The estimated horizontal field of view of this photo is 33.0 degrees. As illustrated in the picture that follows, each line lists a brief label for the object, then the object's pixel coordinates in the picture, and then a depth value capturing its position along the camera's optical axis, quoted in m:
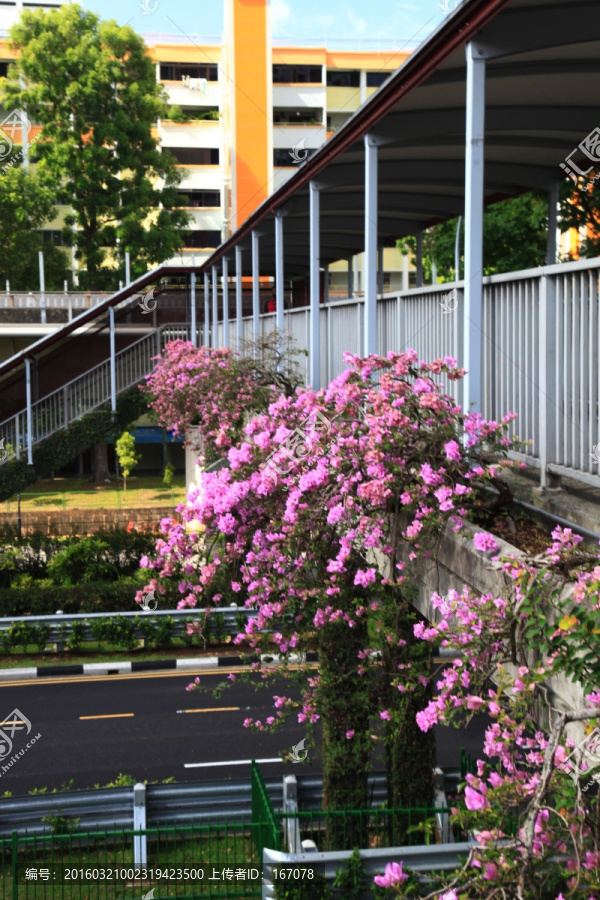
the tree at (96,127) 44.69
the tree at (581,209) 19.52
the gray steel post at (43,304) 39.93
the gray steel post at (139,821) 10.48
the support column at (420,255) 18.91
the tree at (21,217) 42.75
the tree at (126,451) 41.53
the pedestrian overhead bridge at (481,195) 5.98
